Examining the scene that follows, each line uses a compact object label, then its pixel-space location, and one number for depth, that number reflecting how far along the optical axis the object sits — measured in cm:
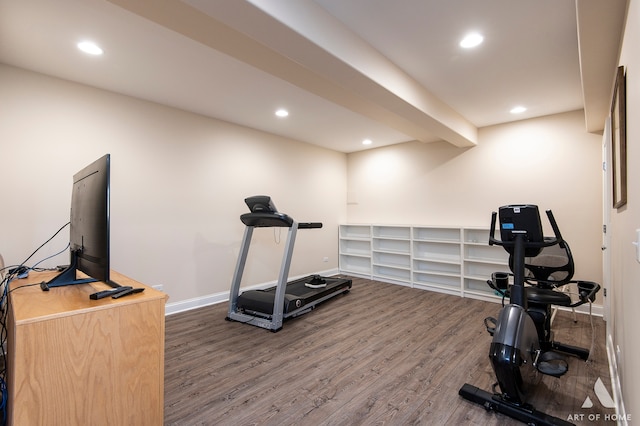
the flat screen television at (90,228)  144
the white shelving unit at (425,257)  476
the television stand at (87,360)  115
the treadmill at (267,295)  350
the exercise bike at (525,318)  190
